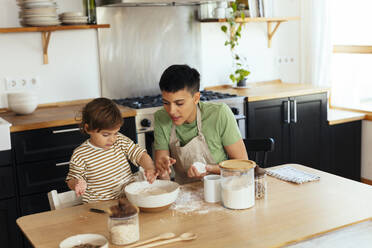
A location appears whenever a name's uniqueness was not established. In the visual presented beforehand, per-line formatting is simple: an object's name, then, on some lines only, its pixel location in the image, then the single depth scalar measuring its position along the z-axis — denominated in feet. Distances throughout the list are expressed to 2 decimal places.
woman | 7.23
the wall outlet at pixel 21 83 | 11.04
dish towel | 6.43
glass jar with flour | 5.50
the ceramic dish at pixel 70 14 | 10.73
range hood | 10.77
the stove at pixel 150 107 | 10.55
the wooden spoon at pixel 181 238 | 4.68
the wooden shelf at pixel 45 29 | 10.25
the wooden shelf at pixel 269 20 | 13.00
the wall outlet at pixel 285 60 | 15.01
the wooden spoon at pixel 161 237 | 4.72
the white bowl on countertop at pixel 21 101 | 10.23
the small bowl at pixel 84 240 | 4.66
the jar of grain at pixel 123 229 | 4.68
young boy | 6.40
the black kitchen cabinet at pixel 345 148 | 13.82
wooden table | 4.80
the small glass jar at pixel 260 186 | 5.81
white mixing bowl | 5.42
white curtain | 14.15
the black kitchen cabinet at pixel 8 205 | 9.22
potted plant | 13.06
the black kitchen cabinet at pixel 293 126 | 12.30
